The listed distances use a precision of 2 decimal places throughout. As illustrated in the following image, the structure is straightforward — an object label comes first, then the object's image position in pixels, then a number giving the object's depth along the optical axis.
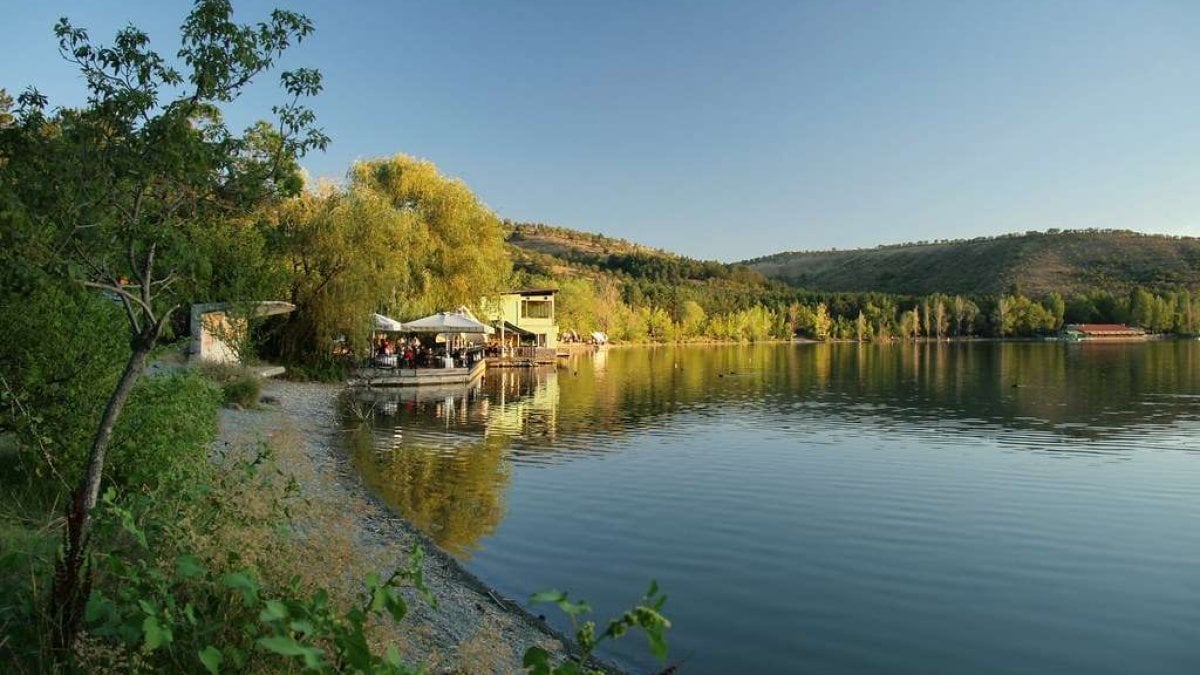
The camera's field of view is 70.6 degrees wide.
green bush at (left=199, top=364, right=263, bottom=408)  20.17
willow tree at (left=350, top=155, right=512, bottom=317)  38.03
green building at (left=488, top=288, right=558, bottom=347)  61.22
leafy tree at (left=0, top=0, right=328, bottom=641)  4.92
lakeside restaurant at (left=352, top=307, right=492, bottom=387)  32.84
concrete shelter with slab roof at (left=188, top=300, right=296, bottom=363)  24.16
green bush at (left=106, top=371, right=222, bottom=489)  7.89
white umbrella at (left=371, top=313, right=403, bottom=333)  32.75
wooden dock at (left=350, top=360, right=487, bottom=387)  32.28
